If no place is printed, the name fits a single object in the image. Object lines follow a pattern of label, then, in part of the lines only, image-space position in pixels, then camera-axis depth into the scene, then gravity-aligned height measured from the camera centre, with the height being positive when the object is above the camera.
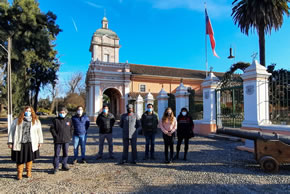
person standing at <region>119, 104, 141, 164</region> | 5.32 -0.66
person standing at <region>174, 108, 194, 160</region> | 5.51 -0.66
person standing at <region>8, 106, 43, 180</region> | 4.15 -0.71
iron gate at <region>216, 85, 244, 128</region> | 8.53 -0.07
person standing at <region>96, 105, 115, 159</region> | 5.79 -0.65
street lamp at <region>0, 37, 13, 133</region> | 10.73 +0.25
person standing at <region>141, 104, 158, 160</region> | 5.65 -0.56
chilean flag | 15.95 +6.16
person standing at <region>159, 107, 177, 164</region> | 5.29 -0.60
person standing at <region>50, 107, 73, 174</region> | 4.63 -0.69
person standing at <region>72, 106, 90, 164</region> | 5.41 -0.68
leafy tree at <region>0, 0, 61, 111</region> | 13.30 +5.22
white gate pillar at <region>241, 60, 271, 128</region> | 6.47 +0.29
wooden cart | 4.23 -1.09
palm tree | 13.01 +6.26
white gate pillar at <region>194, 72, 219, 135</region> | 9.57 +0.08
